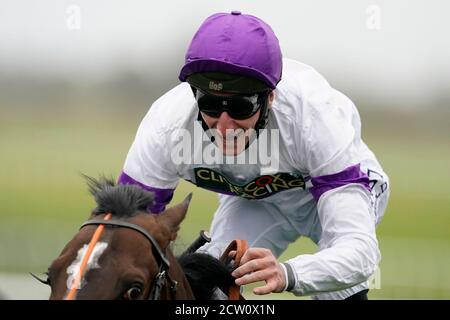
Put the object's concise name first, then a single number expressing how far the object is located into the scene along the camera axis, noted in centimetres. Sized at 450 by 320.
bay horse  521
